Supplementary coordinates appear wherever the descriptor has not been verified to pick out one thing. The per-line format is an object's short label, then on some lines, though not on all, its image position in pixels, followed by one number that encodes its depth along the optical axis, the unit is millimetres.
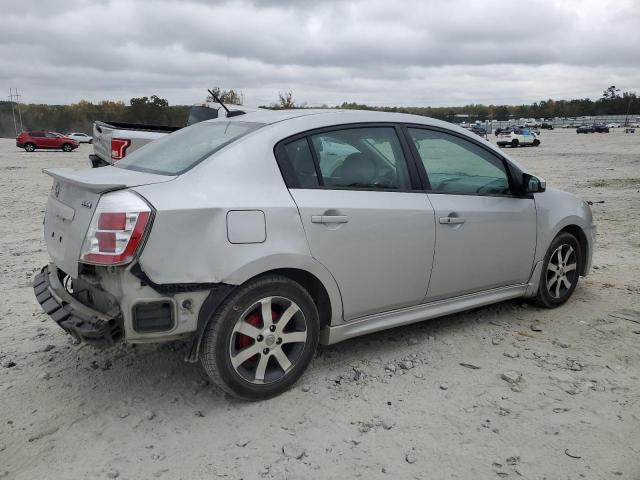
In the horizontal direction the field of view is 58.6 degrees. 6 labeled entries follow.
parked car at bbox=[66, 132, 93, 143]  55741
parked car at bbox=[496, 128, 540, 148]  43094
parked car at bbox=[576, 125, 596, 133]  74125
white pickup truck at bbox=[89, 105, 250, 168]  7574
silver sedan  2928
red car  38031
